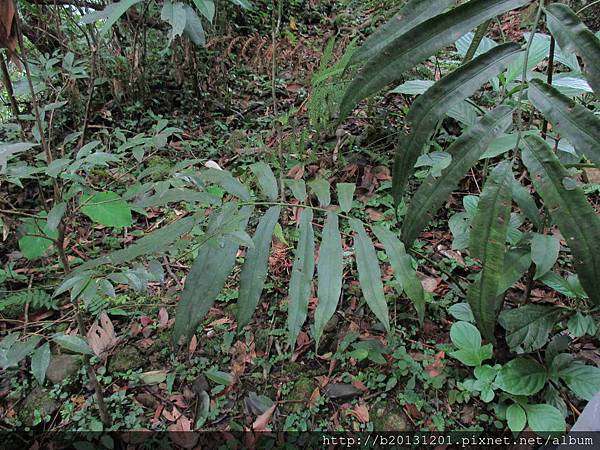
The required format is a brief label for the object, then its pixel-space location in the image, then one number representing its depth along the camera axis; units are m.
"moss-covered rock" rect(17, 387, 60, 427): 1.21
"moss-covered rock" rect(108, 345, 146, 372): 1.33
